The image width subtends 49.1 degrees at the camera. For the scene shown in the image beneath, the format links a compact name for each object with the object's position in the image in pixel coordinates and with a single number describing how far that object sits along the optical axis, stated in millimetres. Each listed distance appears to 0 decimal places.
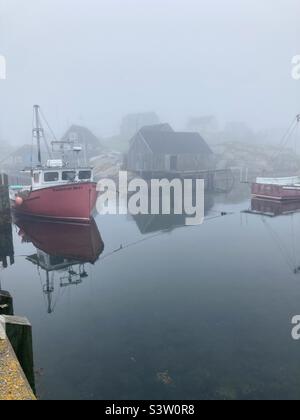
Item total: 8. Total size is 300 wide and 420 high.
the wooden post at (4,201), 23422
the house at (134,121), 108000
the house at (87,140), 78062
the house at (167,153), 51562
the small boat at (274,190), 34500
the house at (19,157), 76206
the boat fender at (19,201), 25838
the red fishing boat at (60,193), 22703
